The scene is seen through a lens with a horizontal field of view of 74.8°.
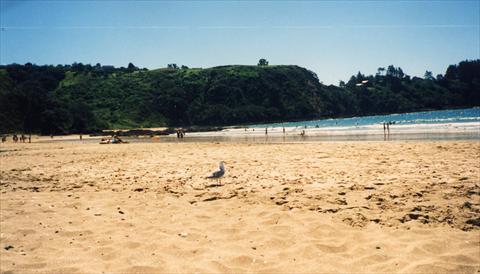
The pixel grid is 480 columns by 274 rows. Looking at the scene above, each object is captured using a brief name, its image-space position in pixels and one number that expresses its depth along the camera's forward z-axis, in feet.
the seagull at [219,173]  33.71
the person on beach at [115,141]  130.43
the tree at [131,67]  535.60
